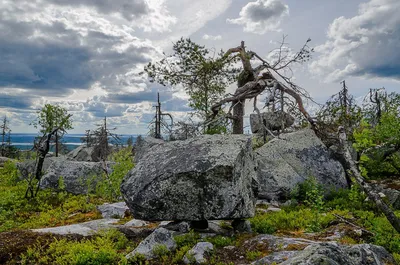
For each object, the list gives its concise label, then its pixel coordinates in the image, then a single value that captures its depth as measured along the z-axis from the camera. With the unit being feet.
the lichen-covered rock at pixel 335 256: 14.89
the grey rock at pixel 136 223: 37.78
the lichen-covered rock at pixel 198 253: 24.98
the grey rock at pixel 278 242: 25.84
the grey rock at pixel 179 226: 31.42
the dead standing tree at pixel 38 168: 66.80
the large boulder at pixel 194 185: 29.30
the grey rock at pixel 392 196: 44.32
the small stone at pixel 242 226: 32.13
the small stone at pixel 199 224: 32.67
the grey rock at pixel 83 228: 34.55
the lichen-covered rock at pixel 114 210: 46.07
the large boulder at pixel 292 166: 51.47
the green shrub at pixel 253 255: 24.70
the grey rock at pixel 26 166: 90.42
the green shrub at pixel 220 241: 27.99
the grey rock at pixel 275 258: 22.71
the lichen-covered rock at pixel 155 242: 27.04
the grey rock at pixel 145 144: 92.73
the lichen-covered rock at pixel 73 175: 70.64
